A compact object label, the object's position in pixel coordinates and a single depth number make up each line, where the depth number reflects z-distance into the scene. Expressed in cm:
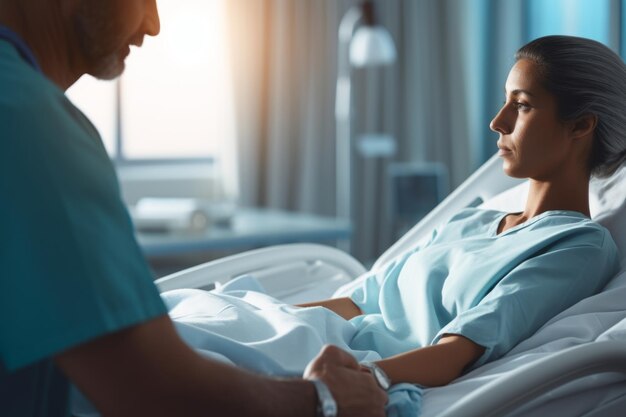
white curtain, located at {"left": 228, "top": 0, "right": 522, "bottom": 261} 504
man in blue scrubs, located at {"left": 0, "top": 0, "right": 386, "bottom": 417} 87
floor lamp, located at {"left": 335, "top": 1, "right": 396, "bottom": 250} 425
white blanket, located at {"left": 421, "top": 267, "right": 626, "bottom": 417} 128
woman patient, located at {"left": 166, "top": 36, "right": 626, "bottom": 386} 142
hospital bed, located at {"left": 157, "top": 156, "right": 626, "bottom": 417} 116
